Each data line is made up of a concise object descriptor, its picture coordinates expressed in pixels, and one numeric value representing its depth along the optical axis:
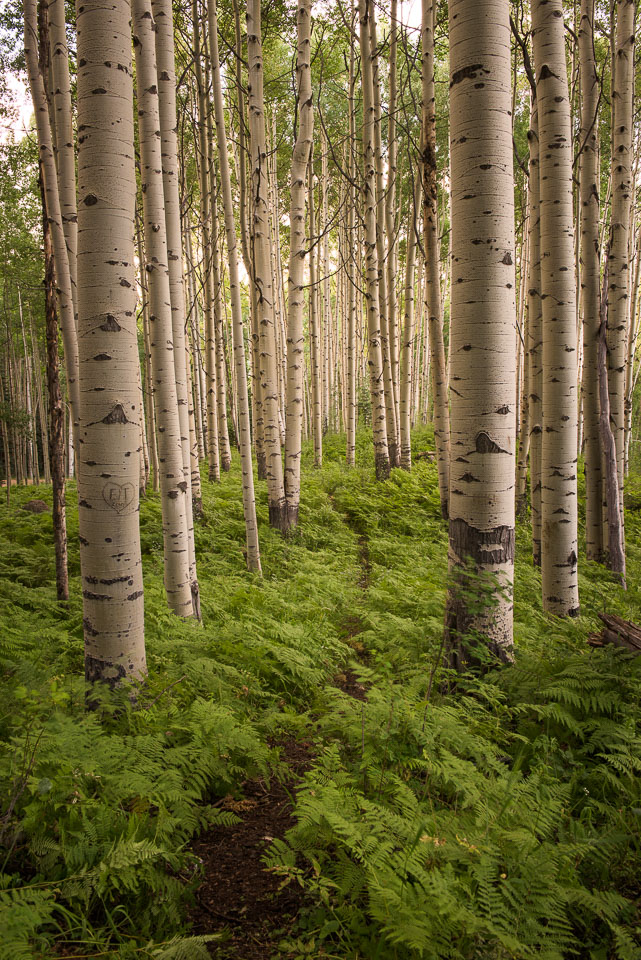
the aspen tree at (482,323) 3.12
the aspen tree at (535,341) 6.80
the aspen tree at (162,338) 4.55
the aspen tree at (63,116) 5.59
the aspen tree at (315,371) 13.40
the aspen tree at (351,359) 11.37
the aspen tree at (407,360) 11.82
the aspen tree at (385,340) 11.99
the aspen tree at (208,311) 9.70
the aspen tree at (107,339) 2.74
